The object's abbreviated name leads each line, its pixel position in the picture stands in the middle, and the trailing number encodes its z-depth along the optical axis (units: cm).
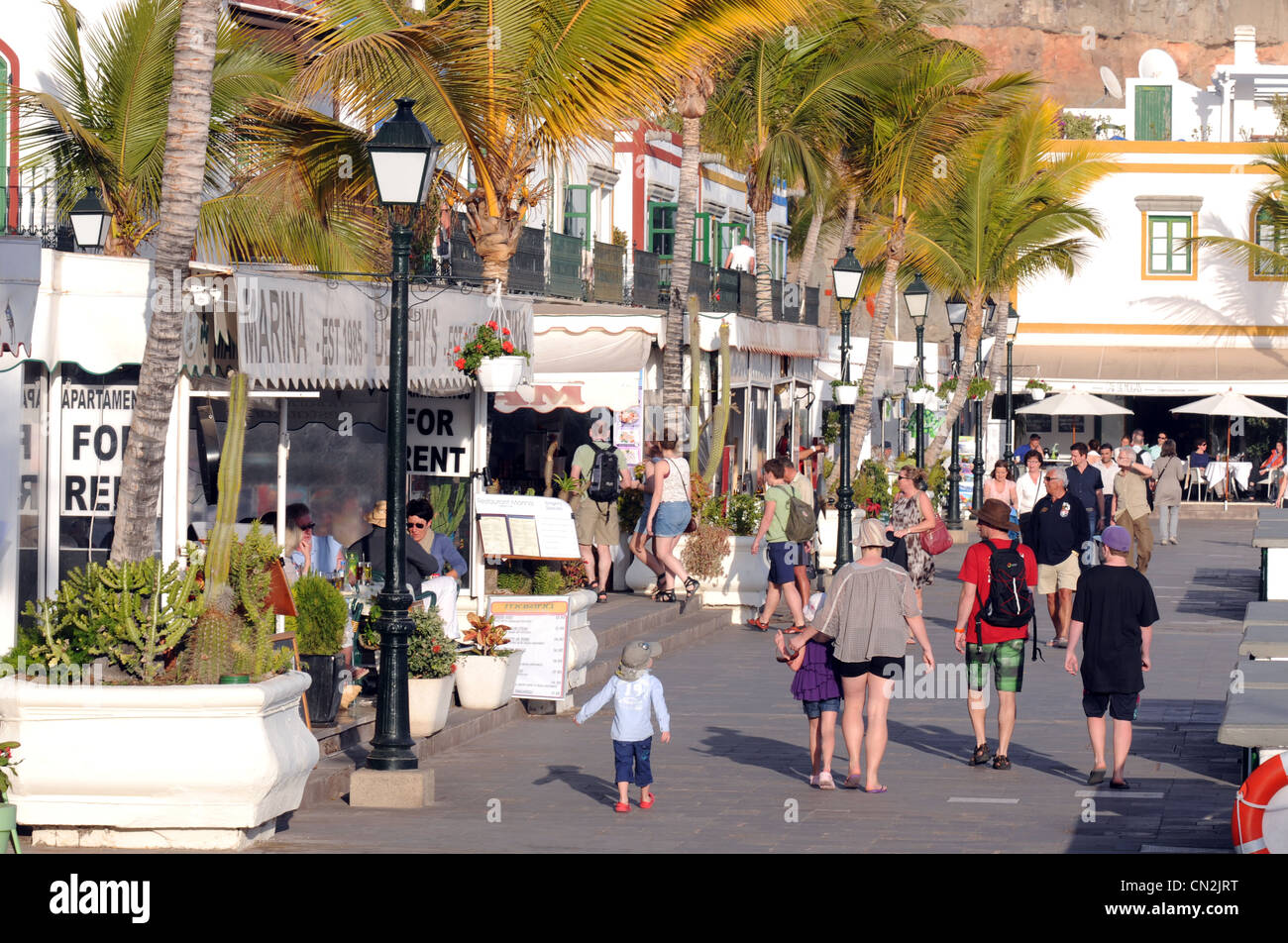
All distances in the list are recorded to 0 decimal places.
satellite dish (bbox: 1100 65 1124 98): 7194
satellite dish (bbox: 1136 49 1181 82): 6178
